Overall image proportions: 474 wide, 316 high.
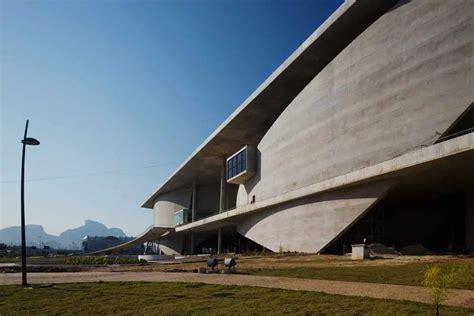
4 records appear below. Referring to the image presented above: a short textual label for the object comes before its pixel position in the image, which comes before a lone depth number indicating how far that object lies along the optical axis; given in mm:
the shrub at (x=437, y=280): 7562
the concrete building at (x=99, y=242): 157012
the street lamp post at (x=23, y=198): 16422
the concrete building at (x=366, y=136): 22859
